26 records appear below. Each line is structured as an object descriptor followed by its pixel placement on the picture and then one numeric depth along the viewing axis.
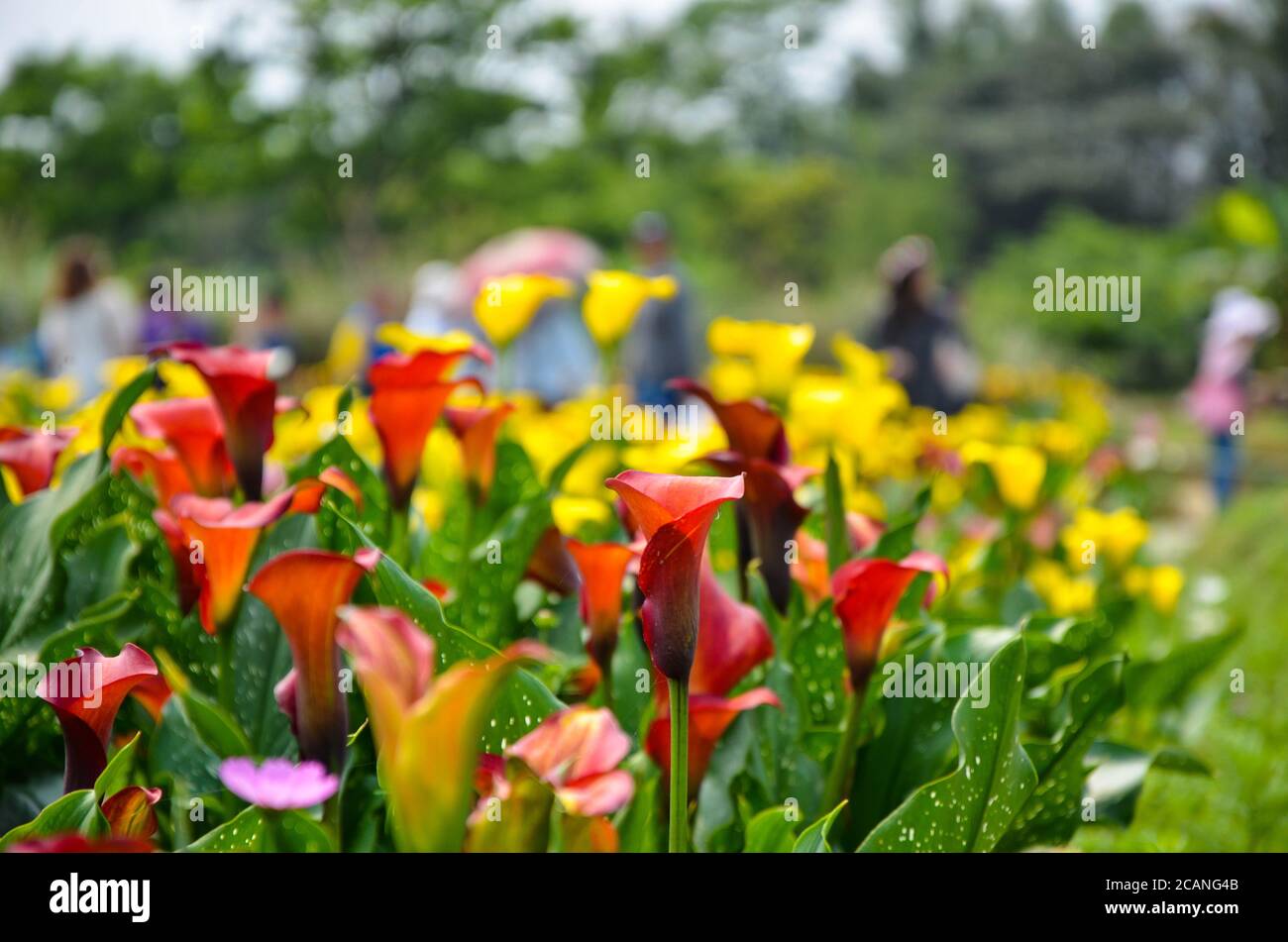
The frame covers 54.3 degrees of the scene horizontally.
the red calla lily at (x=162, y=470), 1.28
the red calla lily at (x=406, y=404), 1.18
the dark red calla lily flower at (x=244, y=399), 1.17
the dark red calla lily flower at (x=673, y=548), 0.81
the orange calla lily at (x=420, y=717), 0.60
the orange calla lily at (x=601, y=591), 1.07
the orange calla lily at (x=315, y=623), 0.82
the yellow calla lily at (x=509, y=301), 1.63
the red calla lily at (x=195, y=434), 1.25
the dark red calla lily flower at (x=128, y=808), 0.87
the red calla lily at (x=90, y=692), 0.86
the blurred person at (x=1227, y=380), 6.98
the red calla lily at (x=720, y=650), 1.07
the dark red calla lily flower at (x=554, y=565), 1.37
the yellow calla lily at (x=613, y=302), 1.68
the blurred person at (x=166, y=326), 7.37
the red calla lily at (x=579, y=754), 0.73
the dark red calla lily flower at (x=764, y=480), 1.21
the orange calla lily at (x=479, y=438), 1.35
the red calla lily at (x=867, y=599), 1.06
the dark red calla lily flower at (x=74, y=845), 0.64
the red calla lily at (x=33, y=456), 1.33
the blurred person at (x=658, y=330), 6.57
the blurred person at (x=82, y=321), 5.86
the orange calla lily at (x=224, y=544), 0.99
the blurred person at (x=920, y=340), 5.91
